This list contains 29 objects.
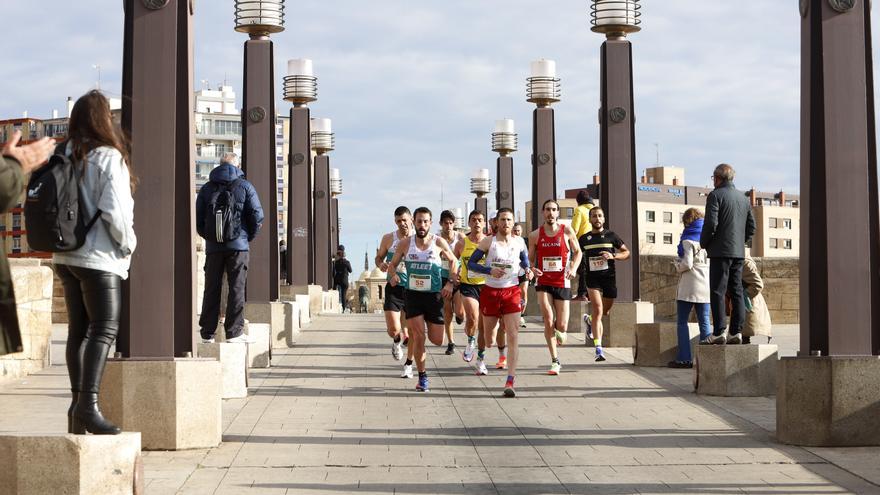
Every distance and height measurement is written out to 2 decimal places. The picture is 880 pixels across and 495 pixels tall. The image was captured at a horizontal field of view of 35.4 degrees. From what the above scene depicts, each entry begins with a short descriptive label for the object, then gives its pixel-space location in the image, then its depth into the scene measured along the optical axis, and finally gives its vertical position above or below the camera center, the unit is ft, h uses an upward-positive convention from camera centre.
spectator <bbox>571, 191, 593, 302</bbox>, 60.03 +2.00
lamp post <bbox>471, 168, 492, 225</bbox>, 151.84 +8.80
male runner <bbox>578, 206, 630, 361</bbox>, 53.98 +0.26
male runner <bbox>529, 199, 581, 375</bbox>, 48.55 -0.14
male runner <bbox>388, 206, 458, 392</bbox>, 43.14 -0.75
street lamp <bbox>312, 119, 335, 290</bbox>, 132.77 +6.89
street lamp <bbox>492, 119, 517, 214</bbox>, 119.34 +9.28
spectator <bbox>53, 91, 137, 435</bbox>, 22.00 +0.08
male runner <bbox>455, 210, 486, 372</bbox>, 50.85 -1.10
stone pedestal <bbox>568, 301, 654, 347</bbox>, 59.77 -2.60
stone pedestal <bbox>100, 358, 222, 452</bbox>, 28.43 -2.80
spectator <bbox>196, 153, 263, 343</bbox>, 42.22 +0.36
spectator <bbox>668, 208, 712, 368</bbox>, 45.96 -0.44
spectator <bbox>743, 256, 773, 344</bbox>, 43.57 -1.50
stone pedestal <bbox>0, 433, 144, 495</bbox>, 21.07 -3.06
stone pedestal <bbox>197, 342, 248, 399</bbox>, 38.65 -2.86
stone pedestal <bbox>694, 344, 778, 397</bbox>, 39.47 -3.16
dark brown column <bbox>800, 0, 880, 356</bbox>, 29.96 +1.46
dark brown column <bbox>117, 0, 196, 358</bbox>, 29.27 +2.15
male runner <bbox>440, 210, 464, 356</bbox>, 53.21 -0.47
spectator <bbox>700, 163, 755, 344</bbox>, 39.06 +0.54
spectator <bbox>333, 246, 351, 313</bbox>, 142.20 -0.76
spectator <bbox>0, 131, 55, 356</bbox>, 16.70 +1.06
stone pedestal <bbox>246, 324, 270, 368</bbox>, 49.42 -3.01
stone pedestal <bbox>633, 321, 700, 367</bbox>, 49.06 -2.99
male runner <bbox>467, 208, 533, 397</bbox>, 42.83 -0.36
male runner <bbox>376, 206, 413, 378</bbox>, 47.60 -0.49
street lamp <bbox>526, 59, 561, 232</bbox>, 86.79 +8.11
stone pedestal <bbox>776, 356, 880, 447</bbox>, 29.17 -3.05
